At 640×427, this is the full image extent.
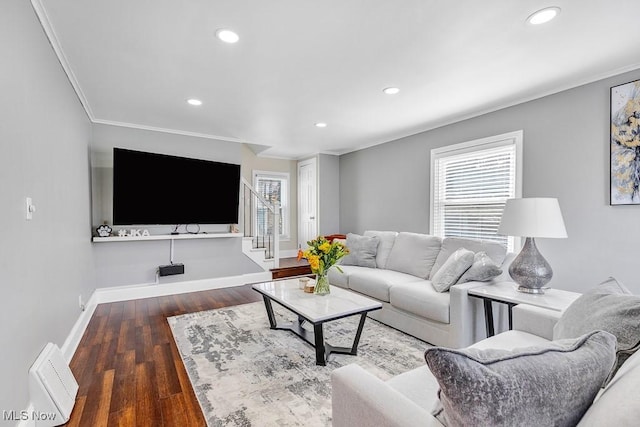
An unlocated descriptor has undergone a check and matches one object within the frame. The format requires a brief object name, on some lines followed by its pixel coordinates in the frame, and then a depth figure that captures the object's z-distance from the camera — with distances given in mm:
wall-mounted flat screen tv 3994
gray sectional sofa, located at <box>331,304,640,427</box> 688
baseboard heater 1755
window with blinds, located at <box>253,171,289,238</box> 6805
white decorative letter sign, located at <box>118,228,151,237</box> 4277
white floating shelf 4056
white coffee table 2424
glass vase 2916
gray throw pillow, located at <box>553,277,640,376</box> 1073
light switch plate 1781
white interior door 6539
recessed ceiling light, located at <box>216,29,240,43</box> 2183
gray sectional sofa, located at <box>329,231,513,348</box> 2664
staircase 5395
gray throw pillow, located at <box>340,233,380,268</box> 4211
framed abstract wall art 2625
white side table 2230
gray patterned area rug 1915
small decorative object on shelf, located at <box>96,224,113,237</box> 4055
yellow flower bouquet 2873
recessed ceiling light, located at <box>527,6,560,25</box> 1937
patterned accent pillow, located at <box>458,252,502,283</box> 2770
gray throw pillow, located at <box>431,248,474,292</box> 2824
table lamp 2393
